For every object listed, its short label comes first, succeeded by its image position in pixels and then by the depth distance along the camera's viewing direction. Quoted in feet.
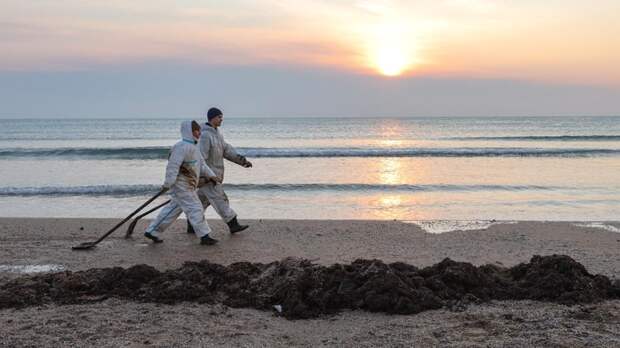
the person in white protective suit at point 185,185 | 25.45
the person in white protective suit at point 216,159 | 27.78
